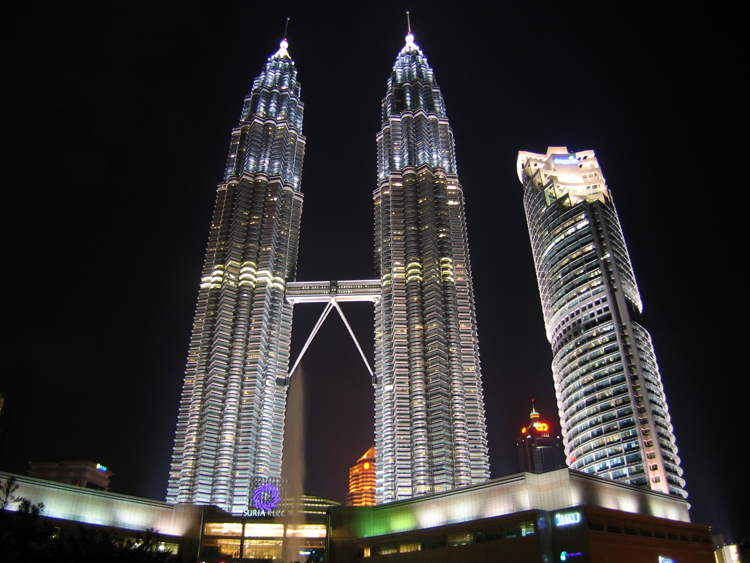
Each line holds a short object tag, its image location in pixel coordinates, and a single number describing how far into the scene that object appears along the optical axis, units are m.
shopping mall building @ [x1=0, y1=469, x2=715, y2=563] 84.62
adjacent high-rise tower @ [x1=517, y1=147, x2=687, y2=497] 141.50
